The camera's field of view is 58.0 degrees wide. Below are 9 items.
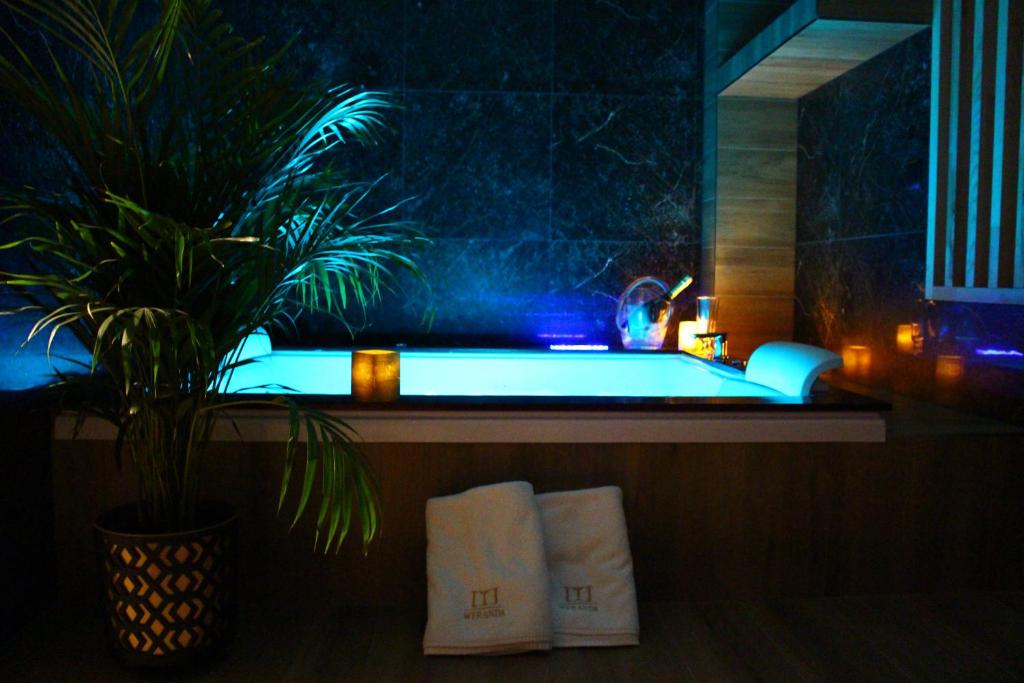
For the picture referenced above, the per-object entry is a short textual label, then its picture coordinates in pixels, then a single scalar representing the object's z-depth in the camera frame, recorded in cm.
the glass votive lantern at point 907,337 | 293
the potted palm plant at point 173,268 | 184
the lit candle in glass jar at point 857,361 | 326
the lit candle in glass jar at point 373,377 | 234
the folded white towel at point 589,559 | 217
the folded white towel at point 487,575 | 207
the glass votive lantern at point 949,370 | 271
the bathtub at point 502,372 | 349
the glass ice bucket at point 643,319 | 385
